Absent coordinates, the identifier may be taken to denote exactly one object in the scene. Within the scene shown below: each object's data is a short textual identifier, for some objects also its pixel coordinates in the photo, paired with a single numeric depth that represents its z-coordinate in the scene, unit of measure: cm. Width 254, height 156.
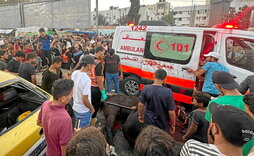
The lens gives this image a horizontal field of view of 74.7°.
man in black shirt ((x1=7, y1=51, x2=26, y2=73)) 419
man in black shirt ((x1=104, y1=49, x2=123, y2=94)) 495
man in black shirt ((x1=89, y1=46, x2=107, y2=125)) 317
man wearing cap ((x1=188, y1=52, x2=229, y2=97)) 341
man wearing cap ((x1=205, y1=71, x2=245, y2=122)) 201
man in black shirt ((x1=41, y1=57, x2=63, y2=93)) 327
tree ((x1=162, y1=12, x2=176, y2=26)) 5106
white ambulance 375
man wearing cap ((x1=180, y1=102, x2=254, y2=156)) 103
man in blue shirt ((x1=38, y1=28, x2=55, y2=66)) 695
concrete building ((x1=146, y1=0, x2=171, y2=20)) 7572
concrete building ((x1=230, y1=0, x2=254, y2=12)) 2788
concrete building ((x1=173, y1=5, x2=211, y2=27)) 5944
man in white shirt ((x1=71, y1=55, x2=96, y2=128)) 249
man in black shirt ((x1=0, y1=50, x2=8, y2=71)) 476
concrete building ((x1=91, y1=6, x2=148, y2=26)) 5975
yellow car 177
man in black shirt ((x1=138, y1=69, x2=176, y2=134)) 235
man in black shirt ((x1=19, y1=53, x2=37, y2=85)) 359
